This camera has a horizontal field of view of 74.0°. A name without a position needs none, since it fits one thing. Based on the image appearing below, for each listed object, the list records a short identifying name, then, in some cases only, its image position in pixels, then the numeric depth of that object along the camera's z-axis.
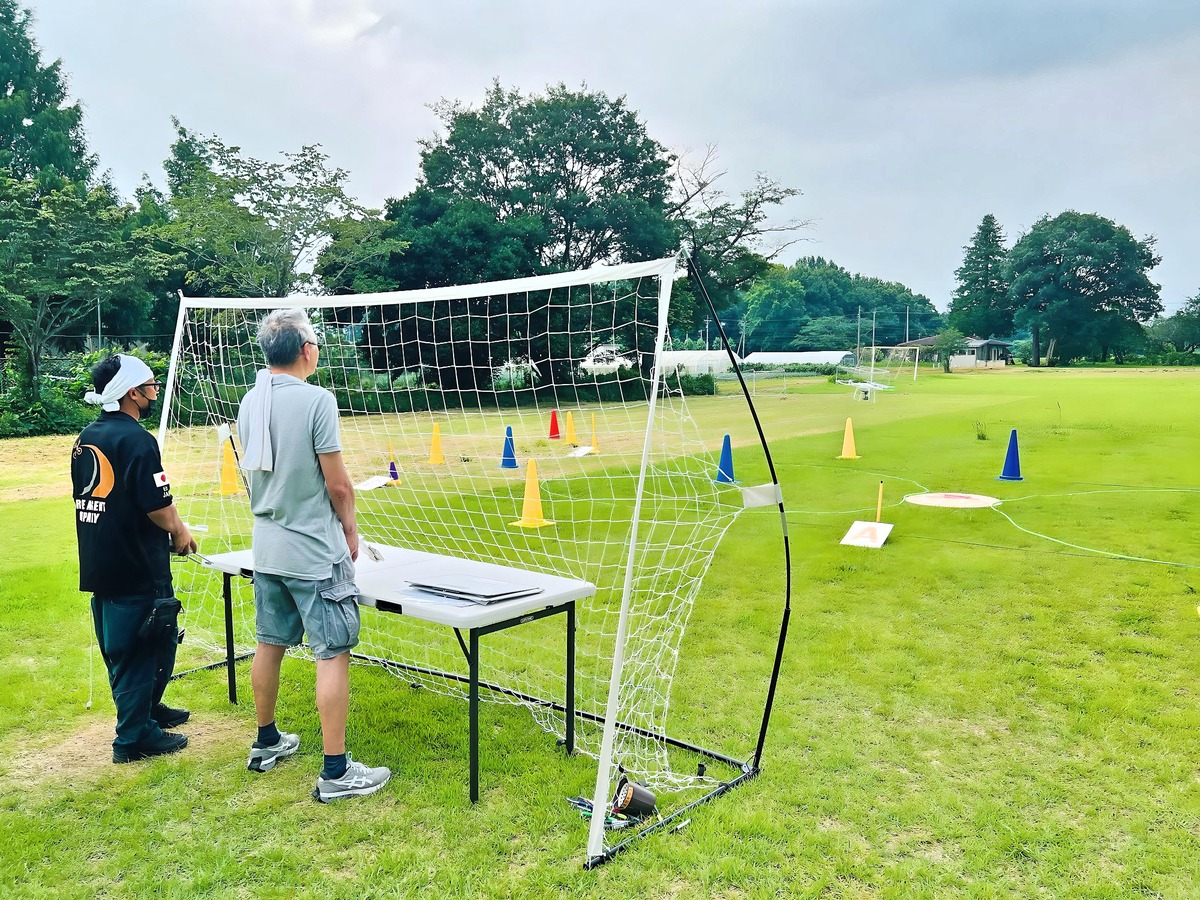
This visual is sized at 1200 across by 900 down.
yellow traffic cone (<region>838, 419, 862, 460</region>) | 11.95
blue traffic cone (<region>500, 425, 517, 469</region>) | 11.06
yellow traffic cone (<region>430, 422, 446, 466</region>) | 11.42
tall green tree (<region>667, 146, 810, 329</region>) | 34.88
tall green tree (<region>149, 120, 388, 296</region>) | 22.02
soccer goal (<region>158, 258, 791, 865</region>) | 3.03
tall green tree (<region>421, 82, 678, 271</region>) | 30.06
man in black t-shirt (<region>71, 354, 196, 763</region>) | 3.09
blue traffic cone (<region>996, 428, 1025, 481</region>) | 9.82
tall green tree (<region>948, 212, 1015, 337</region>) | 58.53
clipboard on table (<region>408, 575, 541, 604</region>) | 3.00
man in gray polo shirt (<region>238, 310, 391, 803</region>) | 2.80
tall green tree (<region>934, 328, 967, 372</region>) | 45.39
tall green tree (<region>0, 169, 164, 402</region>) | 17.67
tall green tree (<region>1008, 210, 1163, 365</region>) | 50.97
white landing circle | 8.23
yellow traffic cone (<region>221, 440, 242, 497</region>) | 9.05
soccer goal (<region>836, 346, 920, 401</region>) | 27.48
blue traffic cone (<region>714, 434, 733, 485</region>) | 8.97
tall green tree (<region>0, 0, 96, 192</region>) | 28.34
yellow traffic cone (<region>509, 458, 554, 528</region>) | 7.49
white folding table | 2.82
